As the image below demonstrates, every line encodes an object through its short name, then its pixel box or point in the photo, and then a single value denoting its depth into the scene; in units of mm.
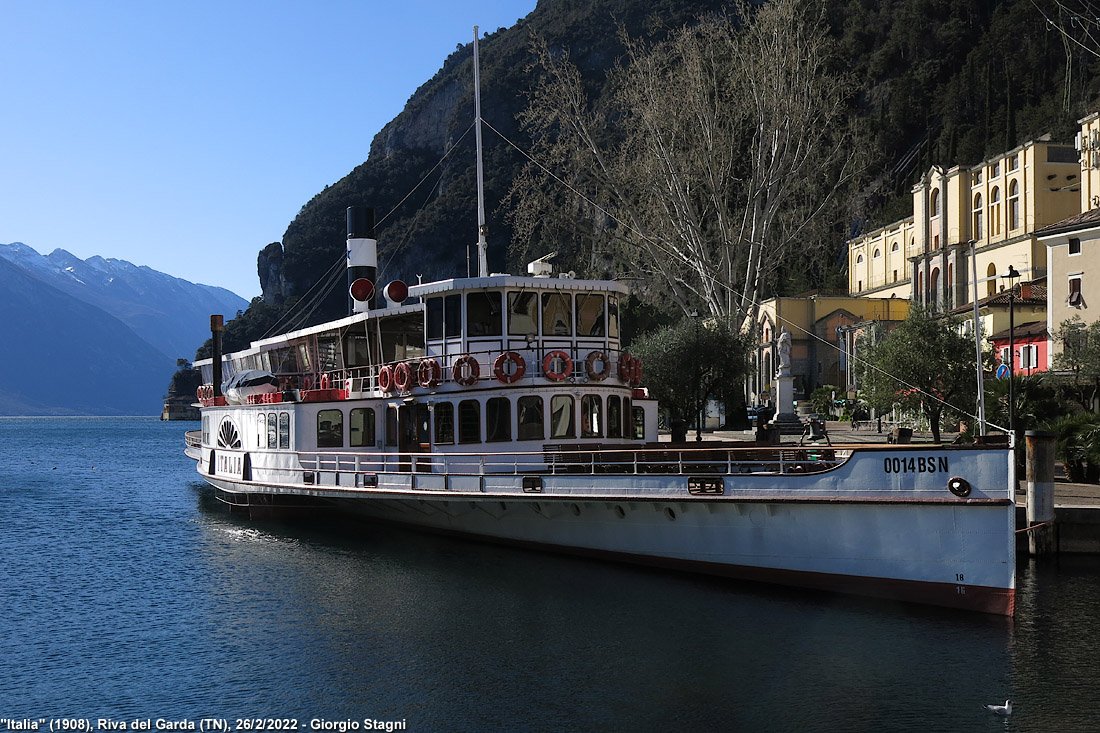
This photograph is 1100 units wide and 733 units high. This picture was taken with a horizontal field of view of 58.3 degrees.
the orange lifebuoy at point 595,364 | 22781
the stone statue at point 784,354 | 38750
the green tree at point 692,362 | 41875
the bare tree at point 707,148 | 41969
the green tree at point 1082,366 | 36344
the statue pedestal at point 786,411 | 40812
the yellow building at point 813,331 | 76125
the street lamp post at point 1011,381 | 24094
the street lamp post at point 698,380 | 41625
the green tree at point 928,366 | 35000
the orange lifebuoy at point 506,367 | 22266
